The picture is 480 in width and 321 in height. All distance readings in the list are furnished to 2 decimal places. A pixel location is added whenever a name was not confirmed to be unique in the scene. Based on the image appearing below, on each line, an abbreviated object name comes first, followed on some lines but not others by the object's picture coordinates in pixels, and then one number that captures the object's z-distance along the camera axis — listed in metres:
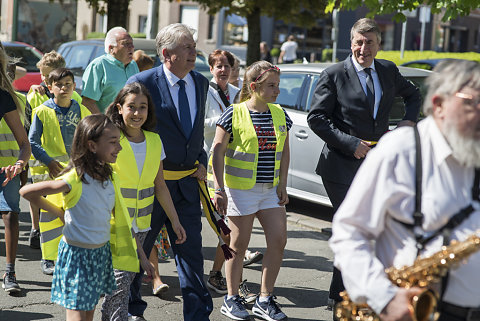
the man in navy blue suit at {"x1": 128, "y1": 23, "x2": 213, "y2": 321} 4.90
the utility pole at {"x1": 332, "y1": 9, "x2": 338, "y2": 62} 22.71
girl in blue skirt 4.12
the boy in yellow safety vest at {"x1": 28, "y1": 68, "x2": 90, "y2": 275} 6.18
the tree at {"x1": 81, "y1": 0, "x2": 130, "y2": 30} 17.23
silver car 8.73
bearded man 2.63
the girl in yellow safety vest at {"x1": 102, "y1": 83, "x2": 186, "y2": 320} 4.59
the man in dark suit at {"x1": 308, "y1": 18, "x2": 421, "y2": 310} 5.46
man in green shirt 7.20
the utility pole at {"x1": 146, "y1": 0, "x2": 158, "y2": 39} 19.59
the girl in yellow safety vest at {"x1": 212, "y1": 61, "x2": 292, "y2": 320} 5.48
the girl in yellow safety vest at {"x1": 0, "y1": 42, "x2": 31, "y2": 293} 5.37
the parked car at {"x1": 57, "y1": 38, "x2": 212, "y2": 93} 13.37
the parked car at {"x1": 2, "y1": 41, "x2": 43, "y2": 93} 18.88
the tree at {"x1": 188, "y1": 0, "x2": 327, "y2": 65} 21.91
